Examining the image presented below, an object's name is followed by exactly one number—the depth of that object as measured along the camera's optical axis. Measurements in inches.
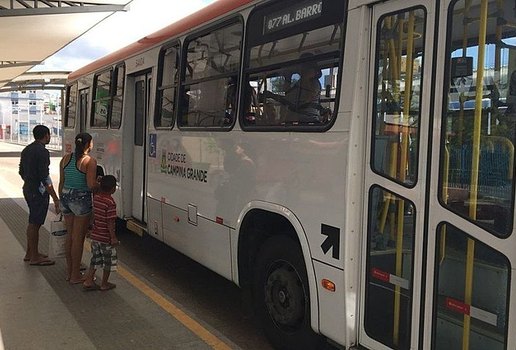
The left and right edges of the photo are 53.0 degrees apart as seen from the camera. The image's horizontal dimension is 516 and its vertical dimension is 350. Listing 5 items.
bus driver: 135.9
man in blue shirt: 241.4
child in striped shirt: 212.1
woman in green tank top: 215.9
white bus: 96.6
